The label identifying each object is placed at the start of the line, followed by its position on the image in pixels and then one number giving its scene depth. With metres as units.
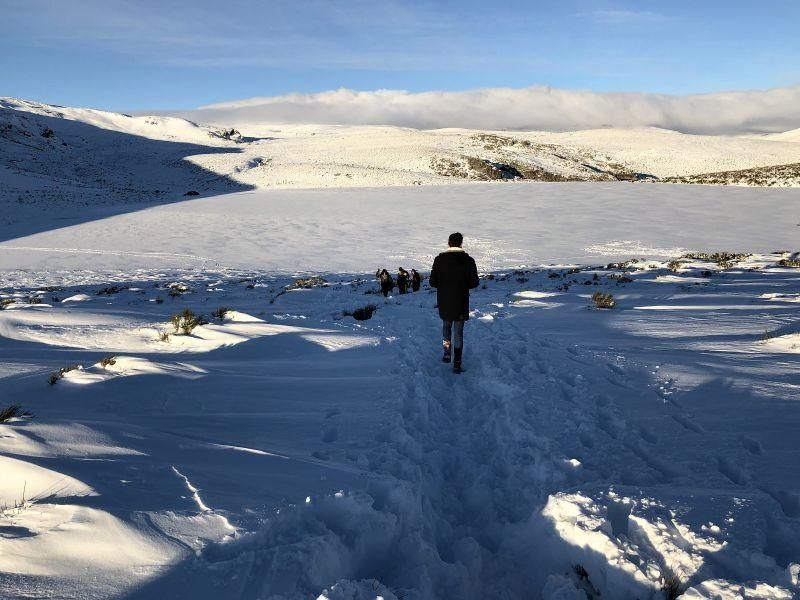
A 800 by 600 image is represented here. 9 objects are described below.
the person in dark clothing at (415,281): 13.46
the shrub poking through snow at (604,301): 9.58
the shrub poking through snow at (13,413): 3.76
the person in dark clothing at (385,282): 12.41
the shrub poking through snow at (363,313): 9.66
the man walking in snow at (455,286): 6.70
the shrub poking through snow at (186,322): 7.26
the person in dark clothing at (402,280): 12.77
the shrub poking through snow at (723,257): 14.76
